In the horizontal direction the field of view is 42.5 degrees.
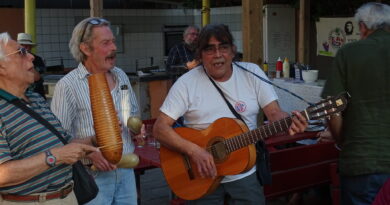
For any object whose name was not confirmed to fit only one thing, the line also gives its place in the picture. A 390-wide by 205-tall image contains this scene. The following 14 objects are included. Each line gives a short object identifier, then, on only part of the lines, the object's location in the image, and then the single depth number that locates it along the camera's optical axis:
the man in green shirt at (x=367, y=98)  2.99
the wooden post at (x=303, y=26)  8.38
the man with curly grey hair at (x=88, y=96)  2.90
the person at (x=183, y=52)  8.34
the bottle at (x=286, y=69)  7.18
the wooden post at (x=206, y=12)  9.40
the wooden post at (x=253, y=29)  4.63
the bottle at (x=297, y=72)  6.99
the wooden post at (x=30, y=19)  8.23
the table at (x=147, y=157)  3.95
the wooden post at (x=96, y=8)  6.18
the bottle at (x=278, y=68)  7.35
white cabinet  9.38
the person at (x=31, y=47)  6.95
